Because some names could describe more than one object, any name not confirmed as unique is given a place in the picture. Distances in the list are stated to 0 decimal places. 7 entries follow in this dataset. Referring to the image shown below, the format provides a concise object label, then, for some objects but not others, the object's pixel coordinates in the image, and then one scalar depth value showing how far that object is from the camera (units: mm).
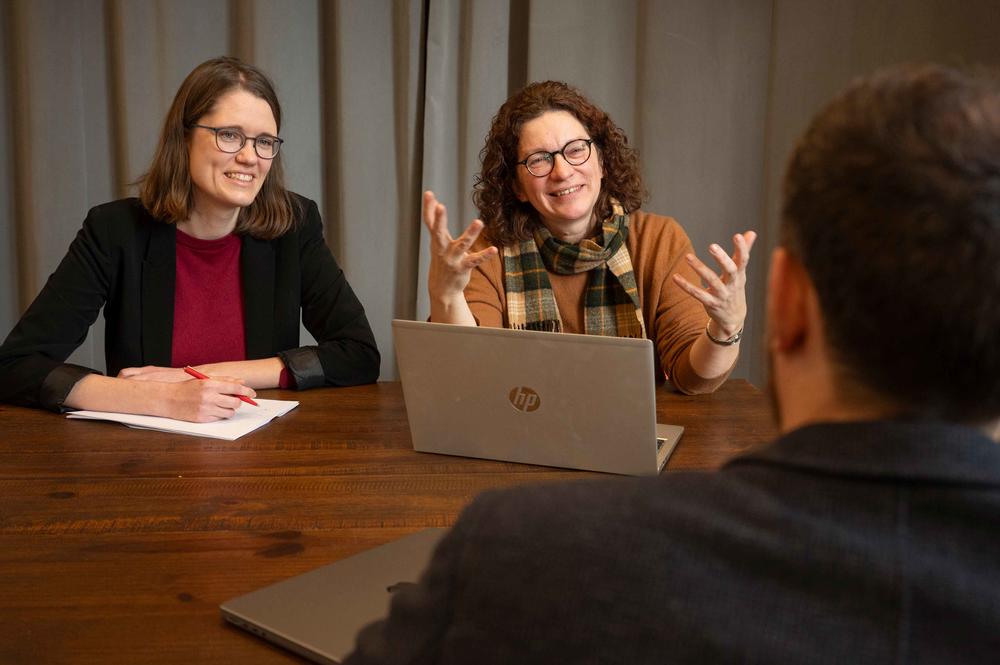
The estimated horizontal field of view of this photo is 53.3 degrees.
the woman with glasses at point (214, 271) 2033
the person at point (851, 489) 528
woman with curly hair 2191
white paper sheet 1612
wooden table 938
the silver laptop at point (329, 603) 892
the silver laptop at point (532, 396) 1340
